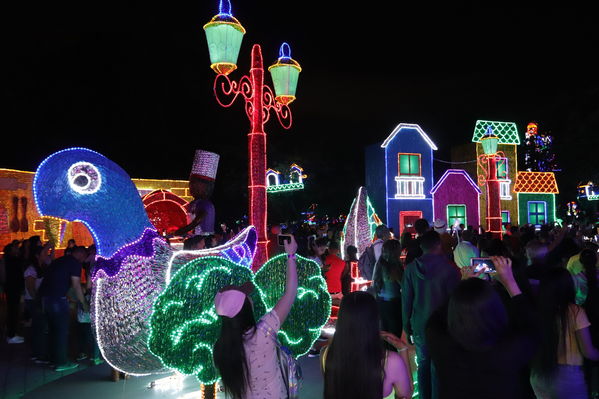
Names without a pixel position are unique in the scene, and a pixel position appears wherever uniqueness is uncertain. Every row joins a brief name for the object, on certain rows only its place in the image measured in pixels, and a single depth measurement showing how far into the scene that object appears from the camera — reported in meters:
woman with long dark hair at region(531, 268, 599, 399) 3.58
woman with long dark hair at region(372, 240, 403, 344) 6.08
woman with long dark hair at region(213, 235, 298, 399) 2.80
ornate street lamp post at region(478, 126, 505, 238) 20.94
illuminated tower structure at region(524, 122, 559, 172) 32.78
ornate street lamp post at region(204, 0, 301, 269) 8.06
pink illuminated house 23.42
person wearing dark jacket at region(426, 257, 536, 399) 2.40
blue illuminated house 22.39
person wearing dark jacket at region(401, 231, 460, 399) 4.58
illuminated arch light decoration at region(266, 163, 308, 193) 24.14
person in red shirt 7.99
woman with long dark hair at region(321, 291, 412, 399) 2.40
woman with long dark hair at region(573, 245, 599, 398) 3.97
